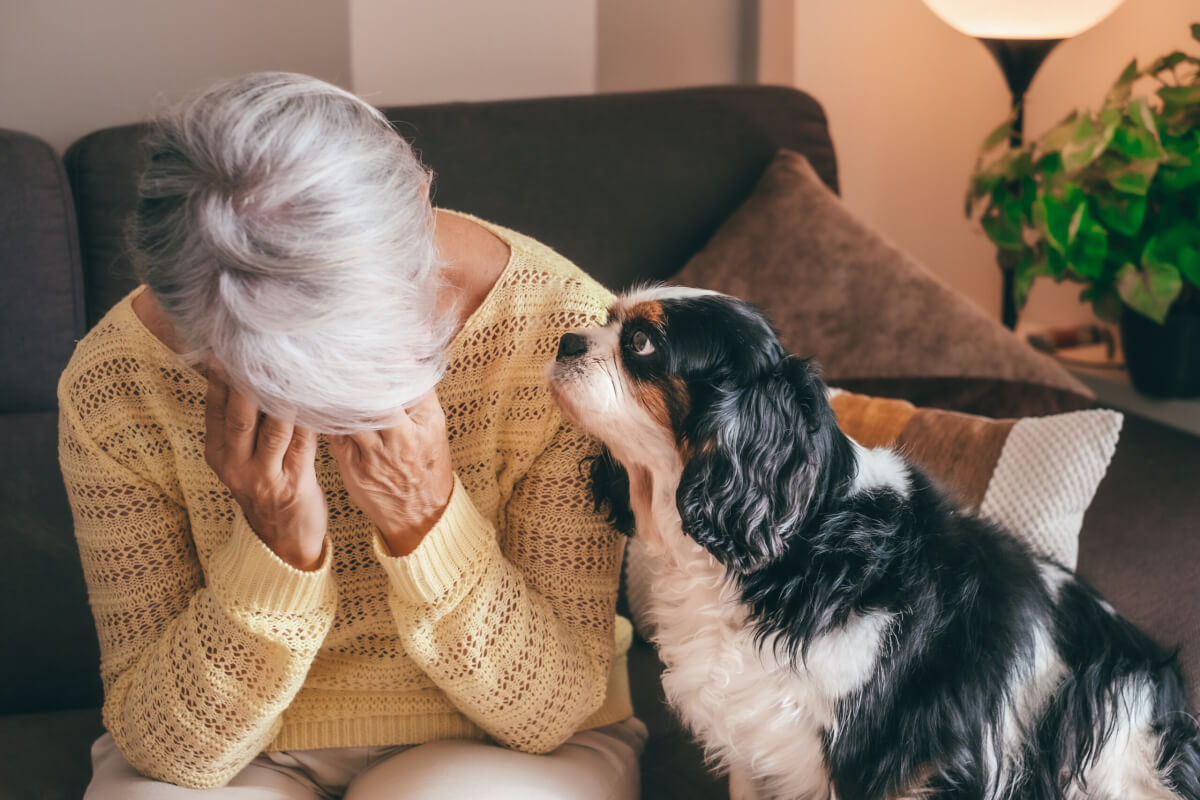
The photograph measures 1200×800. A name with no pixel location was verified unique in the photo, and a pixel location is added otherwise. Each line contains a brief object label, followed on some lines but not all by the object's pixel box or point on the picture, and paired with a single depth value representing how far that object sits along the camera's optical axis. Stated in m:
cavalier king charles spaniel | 1.04
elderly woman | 0.89
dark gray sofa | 1.43
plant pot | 2.07
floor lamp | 2.16
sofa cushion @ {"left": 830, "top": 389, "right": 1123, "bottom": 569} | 1.35
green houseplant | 1.94
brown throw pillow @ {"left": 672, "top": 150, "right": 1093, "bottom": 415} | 1.81
